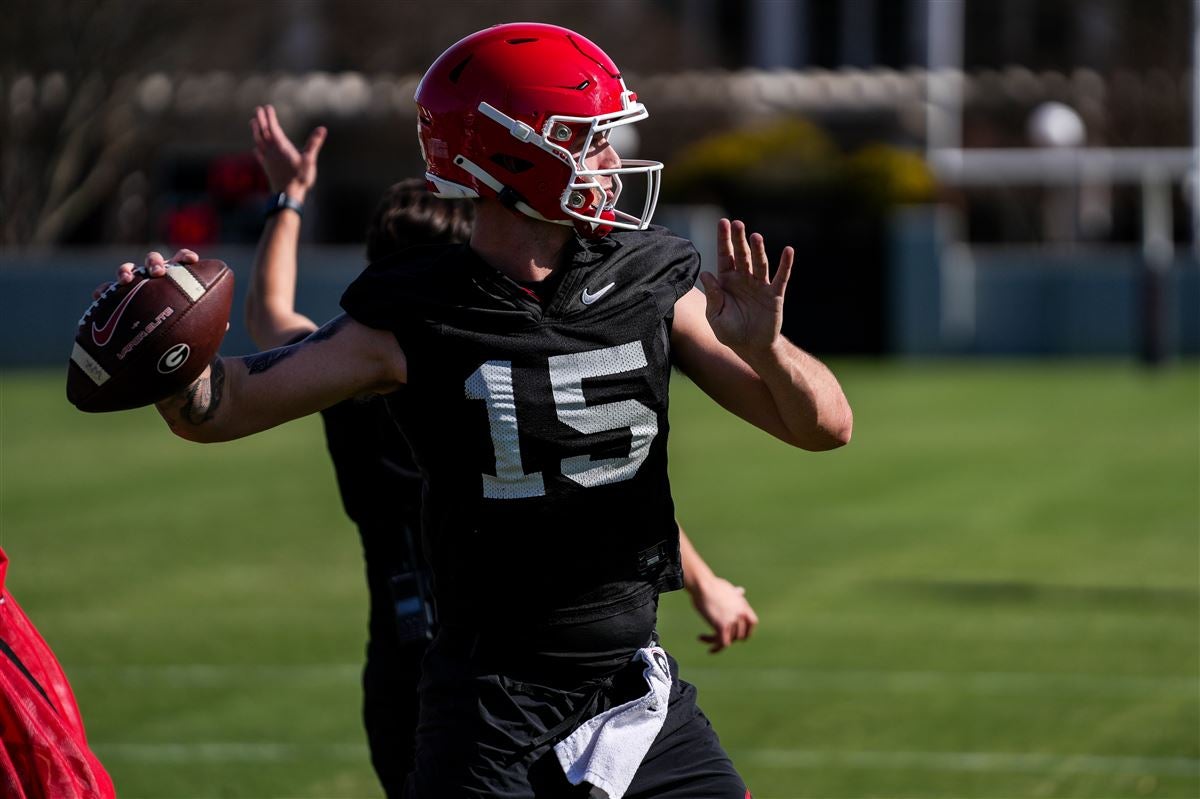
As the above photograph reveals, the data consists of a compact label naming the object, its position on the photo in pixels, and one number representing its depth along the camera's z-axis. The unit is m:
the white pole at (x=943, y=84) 92.62
